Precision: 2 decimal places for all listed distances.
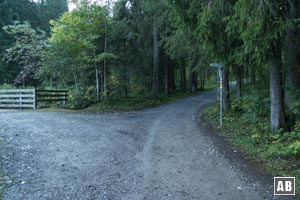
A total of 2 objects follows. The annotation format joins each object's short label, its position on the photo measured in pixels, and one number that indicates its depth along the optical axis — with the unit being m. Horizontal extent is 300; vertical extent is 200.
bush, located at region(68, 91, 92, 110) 15.17
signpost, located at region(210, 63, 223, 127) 9.25
